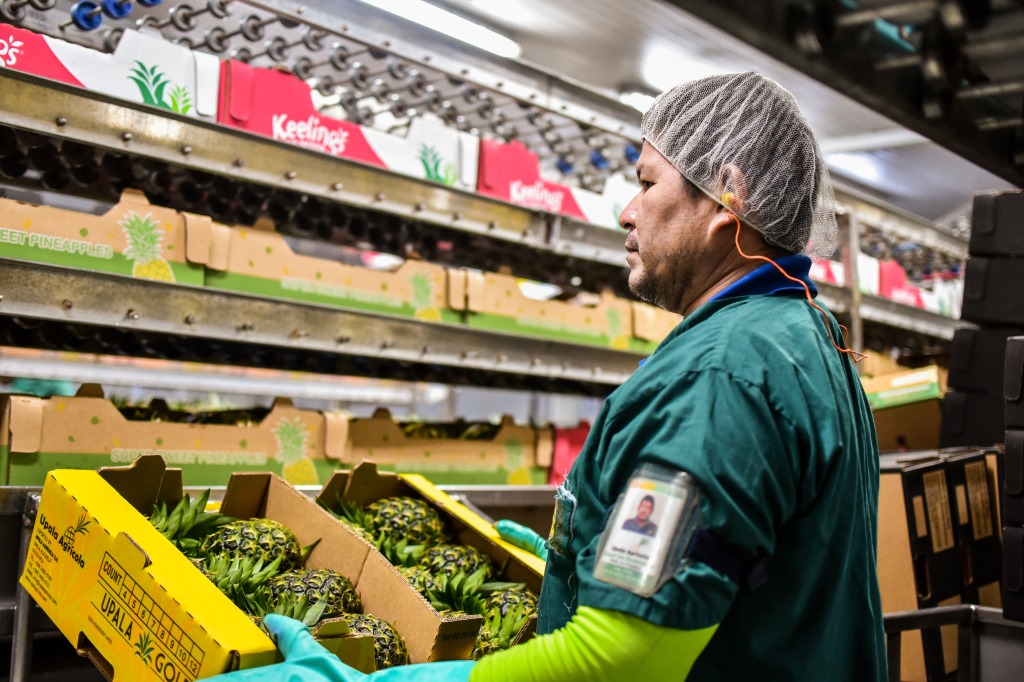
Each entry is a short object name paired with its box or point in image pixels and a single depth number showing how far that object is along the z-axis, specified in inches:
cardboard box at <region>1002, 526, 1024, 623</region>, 95.3
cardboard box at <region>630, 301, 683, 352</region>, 150.2
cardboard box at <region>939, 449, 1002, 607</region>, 121.3
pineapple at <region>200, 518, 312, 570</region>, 74.8
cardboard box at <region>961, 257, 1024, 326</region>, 134.8
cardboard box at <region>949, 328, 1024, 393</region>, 142.8
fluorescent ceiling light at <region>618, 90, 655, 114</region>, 281.7
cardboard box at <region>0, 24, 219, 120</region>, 89.8
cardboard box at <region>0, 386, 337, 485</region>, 87.9
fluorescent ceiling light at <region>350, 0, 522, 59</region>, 212.1
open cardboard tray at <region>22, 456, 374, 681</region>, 56.2
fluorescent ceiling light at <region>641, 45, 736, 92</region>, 254.2
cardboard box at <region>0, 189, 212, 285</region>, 89.3
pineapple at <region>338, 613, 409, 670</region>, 66.8
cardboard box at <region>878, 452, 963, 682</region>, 110.2
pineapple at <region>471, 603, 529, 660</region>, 72.6
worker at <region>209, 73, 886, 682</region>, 44.7
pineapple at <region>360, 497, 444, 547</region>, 87.5
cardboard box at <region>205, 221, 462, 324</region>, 104.7
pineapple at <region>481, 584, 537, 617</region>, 76.5
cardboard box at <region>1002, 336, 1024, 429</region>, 98.3
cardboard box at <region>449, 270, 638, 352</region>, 126.9
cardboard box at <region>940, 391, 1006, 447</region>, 146.5
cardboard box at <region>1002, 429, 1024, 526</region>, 97.0
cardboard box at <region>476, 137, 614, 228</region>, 131.6
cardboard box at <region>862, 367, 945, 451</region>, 159.6
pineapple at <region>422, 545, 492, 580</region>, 81.9
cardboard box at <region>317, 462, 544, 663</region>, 65.8
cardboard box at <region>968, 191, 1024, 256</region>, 134.6
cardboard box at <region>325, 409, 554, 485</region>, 116.4
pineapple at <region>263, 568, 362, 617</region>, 70.9
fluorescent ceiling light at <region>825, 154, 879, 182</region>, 333.1
